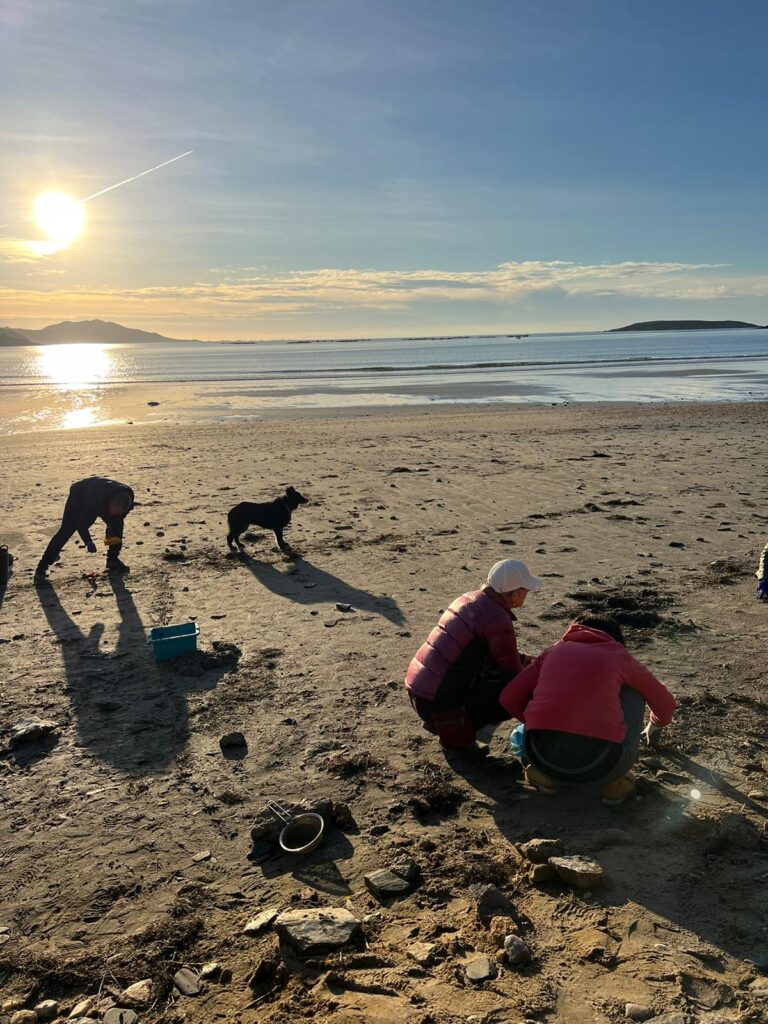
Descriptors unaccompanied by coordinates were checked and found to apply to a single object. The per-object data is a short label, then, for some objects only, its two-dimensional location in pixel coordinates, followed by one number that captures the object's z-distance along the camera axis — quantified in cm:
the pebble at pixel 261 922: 362
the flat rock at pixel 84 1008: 323
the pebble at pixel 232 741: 539
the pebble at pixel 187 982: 332
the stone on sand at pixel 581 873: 376
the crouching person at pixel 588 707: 436
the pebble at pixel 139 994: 327
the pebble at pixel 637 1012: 296
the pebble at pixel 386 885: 385
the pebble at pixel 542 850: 401
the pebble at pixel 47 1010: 325
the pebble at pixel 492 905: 363
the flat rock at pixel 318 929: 342
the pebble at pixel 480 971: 322
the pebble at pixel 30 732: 545
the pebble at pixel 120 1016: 317
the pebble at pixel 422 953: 336
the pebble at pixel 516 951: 331
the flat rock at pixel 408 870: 396
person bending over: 970
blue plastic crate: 679
